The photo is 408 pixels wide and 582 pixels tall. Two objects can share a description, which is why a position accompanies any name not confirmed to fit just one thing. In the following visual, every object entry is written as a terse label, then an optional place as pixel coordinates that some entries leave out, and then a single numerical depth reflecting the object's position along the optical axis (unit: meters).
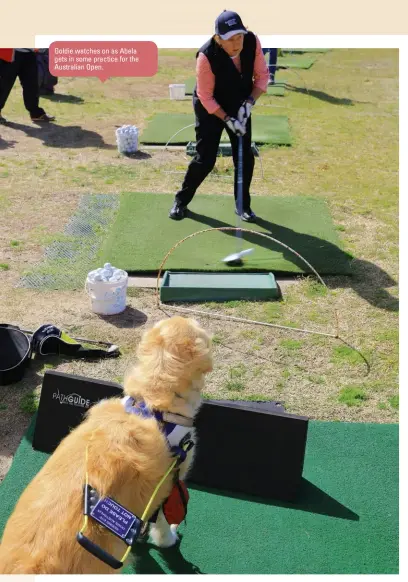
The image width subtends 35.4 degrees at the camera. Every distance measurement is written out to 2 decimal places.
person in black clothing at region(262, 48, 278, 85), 16.69
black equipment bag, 5.65
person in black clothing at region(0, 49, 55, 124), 12.44
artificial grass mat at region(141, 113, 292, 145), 12.30
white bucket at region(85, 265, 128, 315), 6.62
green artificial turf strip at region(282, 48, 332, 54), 21.83
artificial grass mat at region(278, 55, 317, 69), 19.36
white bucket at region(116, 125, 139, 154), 11.31
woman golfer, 7.29
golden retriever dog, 3.08
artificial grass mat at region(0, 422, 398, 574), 4.12
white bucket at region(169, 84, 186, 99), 15.25
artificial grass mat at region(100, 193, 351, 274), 7.78
